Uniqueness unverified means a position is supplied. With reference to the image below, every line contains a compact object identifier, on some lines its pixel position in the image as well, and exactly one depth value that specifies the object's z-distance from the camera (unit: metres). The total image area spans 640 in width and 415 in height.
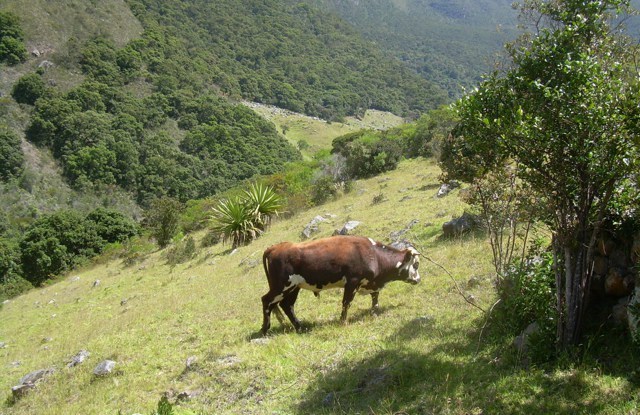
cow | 8.77
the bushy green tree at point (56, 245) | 37.31
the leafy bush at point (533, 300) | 6.04
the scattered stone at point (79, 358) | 10.54
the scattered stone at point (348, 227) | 17.56
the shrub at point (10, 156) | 64.69
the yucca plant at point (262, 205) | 24.36
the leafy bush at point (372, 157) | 35.94
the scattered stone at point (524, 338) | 6.20
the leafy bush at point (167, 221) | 30.78
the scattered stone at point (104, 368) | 9.20
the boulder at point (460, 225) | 13.30
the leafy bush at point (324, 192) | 30.80
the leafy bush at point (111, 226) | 42.81
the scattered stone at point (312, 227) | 20.48
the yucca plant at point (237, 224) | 23.52
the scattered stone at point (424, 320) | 8.14
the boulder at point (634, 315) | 5.15
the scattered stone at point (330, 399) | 6.25
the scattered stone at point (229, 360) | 8.02
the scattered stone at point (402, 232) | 15.48
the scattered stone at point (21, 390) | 9.53
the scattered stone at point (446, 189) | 19.75
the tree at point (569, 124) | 4.92
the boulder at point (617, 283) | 5.85
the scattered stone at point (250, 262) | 17.24
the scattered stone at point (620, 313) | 5.79
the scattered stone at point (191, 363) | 8.44
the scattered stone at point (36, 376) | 10.02
